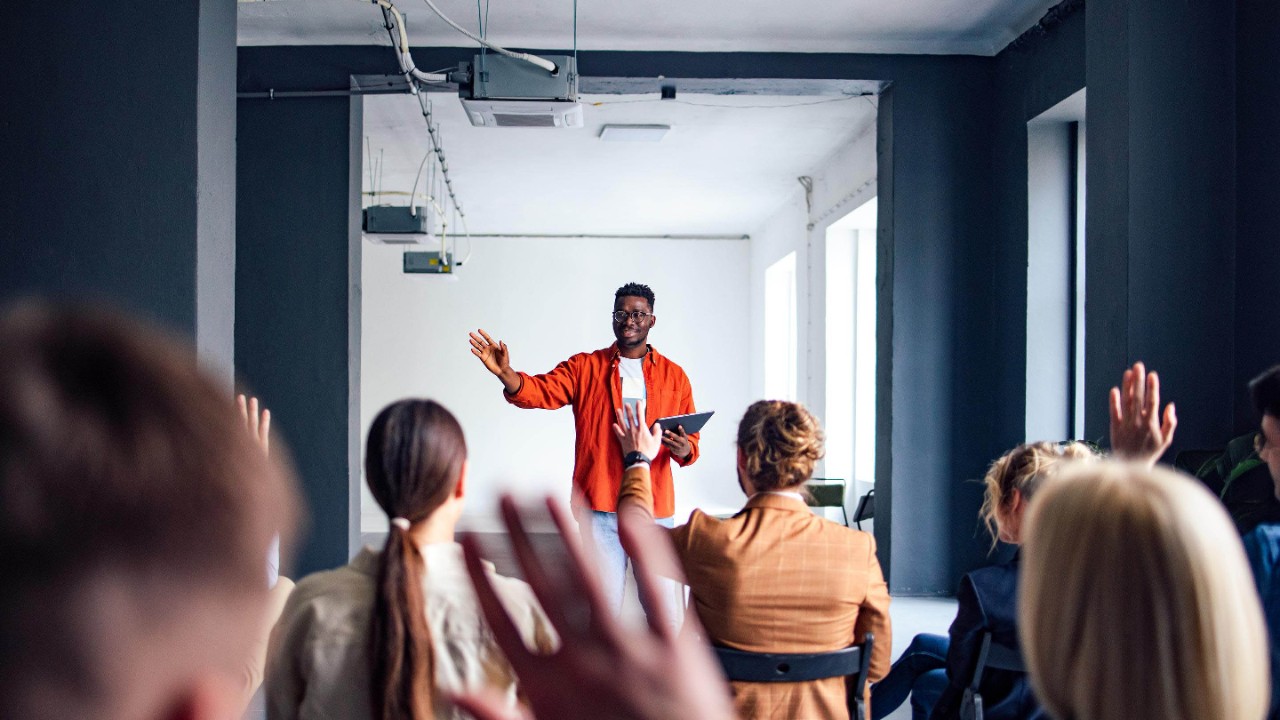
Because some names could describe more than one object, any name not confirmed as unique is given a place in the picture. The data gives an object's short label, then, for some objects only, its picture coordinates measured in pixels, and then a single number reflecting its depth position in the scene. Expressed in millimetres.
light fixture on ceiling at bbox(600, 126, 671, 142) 7008
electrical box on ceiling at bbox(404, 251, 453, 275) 7988
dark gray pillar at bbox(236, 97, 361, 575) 5180
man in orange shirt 3453
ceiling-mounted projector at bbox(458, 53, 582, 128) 3773
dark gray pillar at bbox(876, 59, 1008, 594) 5281
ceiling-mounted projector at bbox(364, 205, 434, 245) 5934
